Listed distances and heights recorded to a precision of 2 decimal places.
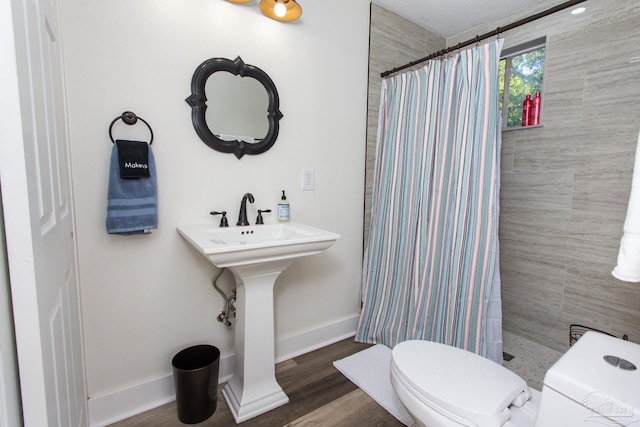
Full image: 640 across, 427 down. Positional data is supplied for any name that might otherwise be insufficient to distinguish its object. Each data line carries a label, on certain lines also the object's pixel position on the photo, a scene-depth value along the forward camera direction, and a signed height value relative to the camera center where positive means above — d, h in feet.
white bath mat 5.34 -3.87
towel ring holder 4.64 +0.88
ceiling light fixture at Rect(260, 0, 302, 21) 5.56 +3.07
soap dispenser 6.18 -0.65
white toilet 2.48 -2.38
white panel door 1.75 -0.27
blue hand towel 4.54 -0.37
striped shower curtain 5.55 -0.60
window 7.20 +2.52
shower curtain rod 4.52 +2.52
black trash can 4.81 -3.36
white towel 2.73 -0.52
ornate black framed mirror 5.28 +1.29
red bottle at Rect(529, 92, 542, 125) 7.03 +1.60
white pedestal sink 4.90 -2.28
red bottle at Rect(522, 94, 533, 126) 7.17 +1.64
